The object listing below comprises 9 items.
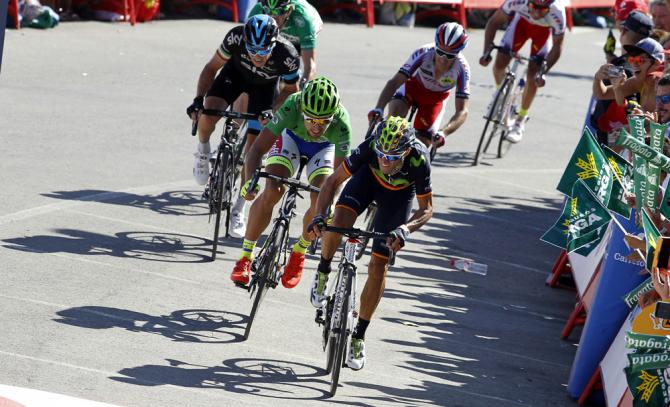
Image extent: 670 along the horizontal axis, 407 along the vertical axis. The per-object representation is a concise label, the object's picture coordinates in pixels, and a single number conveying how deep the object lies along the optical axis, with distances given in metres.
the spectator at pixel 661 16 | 29.56
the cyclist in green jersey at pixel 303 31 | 26.23
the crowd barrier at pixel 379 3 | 52.37
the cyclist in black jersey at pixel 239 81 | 23.16
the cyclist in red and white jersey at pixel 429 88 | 25.95
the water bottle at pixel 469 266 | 24.94
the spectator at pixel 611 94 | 25.03
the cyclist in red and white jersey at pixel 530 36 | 33.78
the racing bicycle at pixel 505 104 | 33.50
